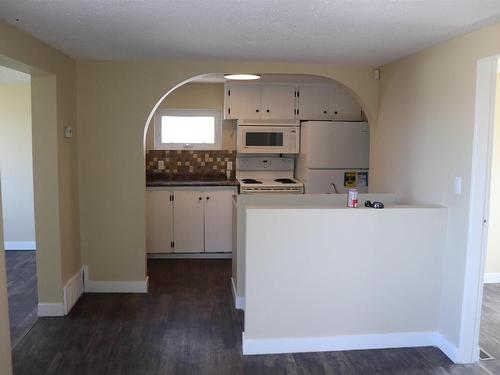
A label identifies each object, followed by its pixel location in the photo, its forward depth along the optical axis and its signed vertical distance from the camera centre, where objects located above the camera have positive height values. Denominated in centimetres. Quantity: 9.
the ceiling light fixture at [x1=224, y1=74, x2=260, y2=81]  406 +78
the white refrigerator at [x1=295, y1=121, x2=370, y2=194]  509 +8
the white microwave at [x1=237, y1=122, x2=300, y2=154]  534 +25
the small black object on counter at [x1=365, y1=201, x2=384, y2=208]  304 -29
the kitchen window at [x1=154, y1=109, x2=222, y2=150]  589 +38
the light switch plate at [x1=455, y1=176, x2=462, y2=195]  287 -14
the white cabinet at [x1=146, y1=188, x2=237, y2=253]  513 -70
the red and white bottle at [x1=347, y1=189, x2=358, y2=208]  306 -25
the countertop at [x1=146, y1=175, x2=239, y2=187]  510 -26
